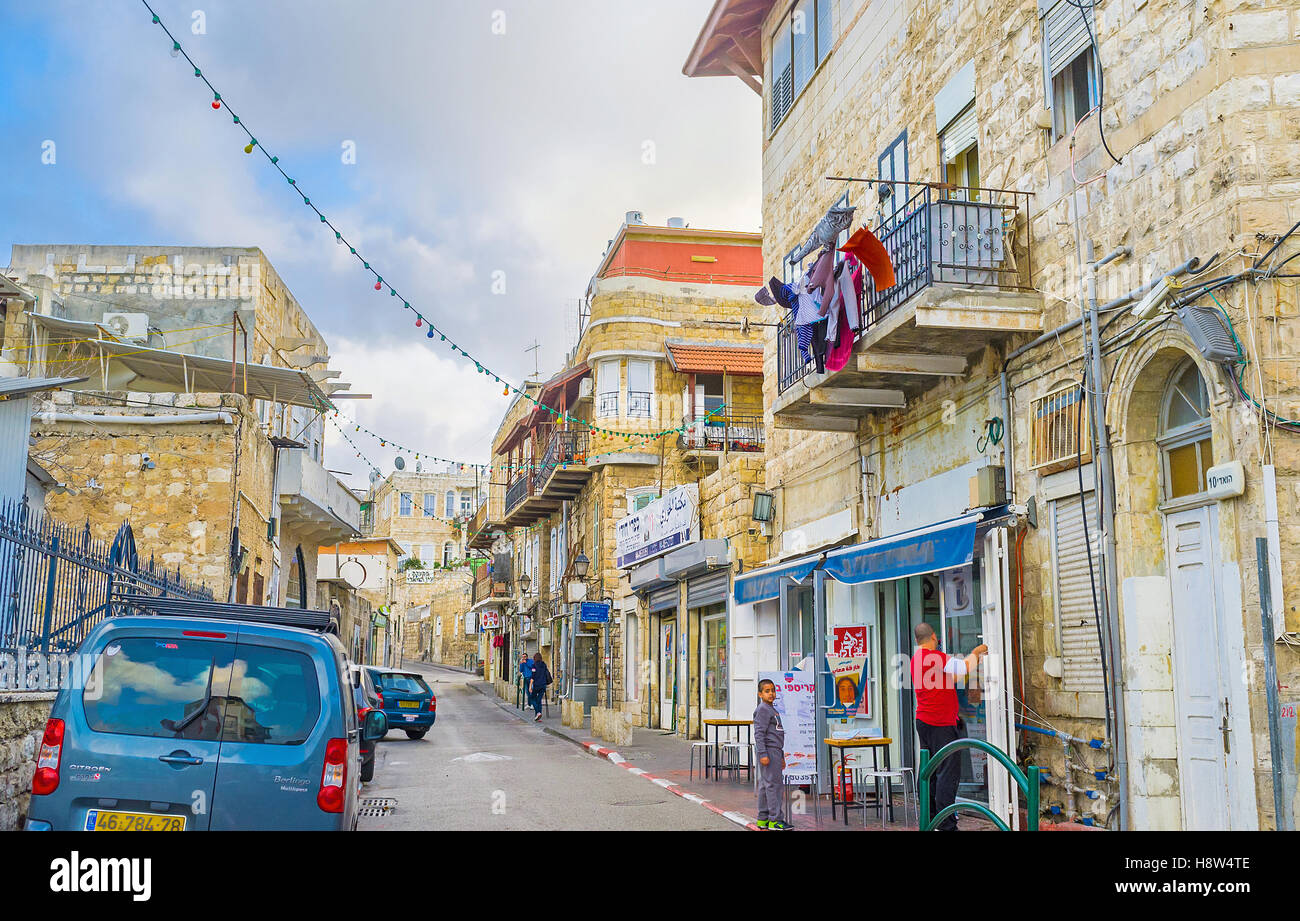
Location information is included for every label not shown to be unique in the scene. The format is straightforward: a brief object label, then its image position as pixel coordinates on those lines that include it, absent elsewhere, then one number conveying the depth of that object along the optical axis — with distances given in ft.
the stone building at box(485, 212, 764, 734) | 92.32
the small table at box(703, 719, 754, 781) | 48.60
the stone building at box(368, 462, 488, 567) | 272.72
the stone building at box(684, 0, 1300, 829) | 26.68
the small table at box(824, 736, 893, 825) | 36.42
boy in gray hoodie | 34.78
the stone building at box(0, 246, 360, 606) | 68.03
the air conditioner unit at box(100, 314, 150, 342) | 83.66
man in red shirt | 31.99
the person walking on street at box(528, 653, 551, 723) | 93.86
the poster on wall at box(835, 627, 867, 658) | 42.98
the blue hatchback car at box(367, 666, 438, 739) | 72.54
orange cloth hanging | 38.11
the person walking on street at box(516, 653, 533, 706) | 101.84
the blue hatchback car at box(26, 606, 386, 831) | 19.95
